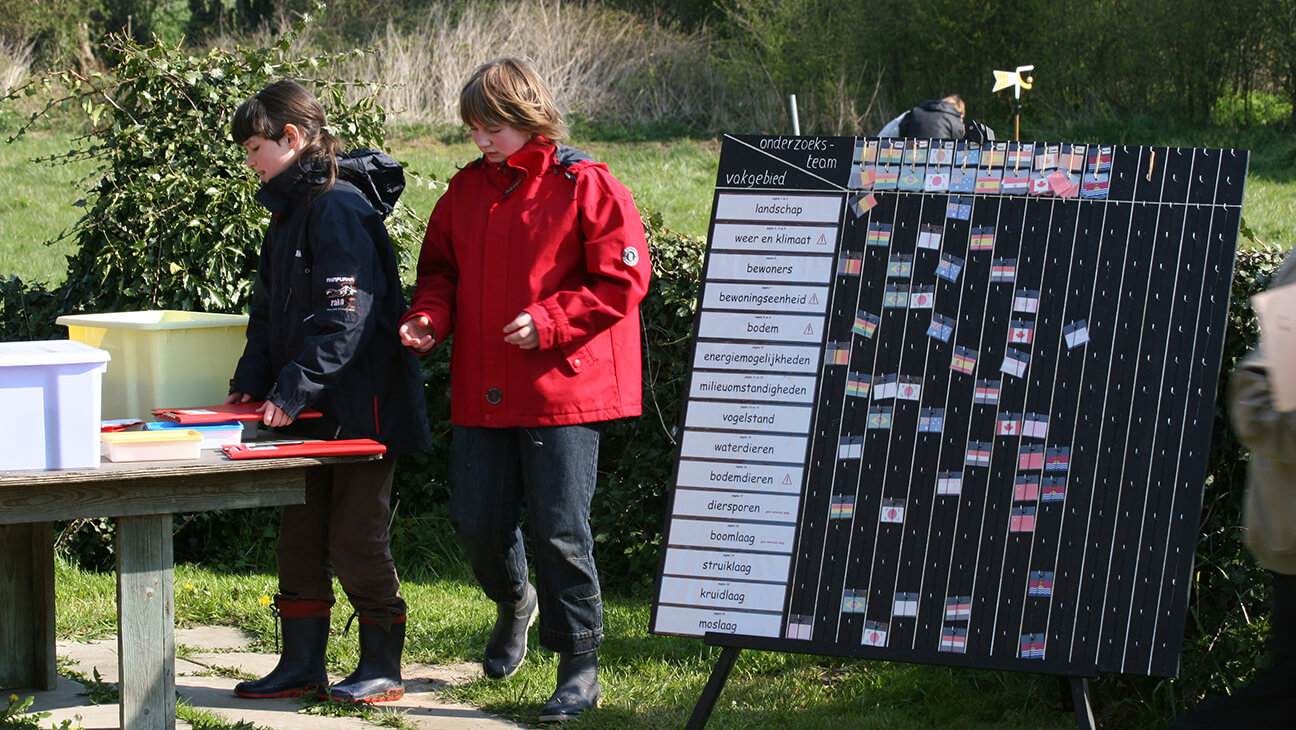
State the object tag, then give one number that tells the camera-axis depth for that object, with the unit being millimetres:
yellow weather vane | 9795
